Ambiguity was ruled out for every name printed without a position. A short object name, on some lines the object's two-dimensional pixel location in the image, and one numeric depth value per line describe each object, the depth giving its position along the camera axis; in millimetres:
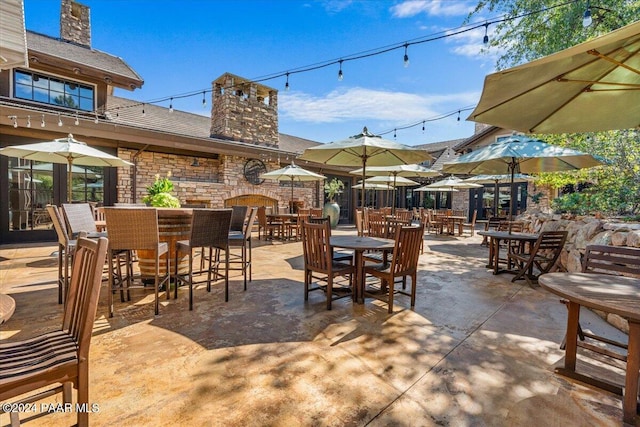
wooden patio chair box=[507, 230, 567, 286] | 4062
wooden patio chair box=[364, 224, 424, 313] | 3055
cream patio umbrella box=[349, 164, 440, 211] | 6996
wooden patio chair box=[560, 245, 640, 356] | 2072
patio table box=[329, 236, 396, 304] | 3154
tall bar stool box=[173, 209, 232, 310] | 3039
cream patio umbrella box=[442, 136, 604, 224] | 4270
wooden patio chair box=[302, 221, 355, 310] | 3113
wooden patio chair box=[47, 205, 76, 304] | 2994
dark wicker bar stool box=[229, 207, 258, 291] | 3938
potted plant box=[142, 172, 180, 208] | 4027
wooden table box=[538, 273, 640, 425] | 1518
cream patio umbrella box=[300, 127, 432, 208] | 3982
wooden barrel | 3336
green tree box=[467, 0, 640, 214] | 4609
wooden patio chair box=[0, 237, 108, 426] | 1089
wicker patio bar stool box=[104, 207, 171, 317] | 2771
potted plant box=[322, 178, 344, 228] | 10703
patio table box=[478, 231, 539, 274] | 4379
